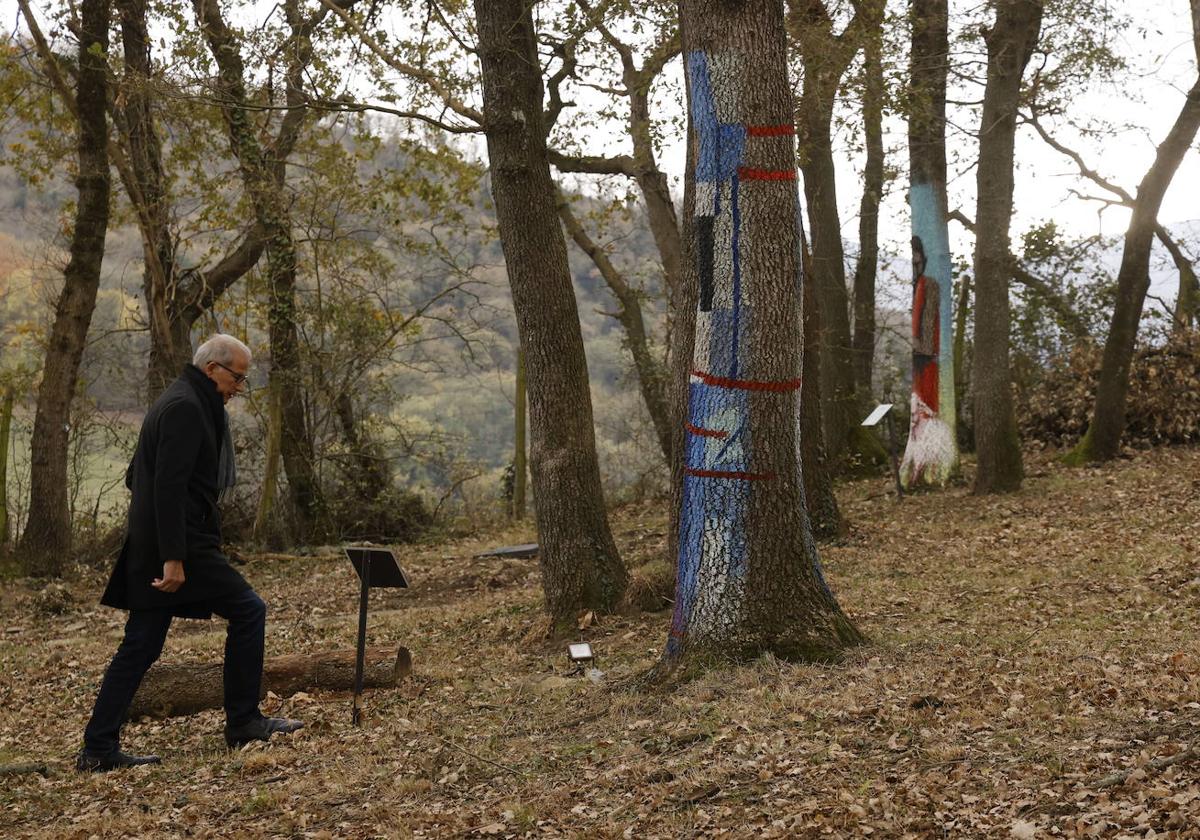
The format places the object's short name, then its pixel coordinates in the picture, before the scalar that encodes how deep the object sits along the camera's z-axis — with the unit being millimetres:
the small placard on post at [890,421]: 15096
